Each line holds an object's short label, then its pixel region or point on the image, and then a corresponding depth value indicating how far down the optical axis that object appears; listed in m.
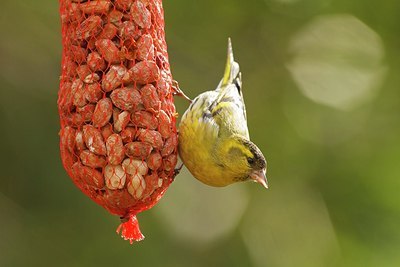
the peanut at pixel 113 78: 7.89
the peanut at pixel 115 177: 7.87
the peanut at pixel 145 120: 8.00
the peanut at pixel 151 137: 8.02
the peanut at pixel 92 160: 7.88
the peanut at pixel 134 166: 7.88
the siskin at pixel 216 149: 8.73
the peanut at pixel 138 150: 7.91
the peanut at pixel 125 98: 7.87
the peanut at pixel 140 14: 8.06
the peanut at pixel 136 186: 7.90
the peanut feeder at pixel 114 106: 7.89
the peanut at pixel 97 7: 8.00
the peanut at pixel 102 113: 7.86
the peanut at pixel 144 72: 8.01
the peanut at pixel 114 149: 7.84
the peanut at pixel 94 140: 7.85
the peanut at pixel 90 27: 7.98
